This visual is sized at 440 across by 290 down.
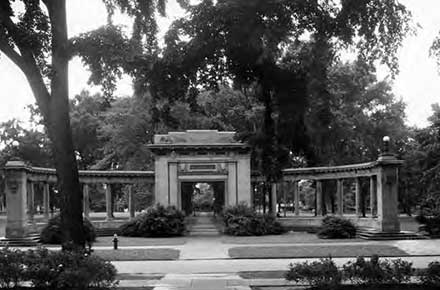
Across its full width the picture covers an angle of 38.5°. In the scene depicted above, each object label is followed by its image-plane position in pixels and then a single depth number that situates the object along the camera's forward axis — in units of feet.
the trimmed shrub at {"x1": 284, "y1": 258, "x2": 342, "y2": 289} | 45.39
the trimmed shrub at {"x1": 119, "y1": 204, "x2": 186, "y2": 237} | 119.44
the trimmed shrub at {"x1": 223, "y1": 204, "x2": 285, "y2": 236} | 120.37
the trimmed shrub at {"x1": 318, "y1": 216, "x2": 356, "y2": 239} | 111.04
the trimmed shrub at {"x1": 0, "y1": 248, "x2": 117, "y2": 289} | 43.98
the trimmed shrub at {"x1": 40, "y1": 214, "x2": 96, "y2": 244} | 105.50
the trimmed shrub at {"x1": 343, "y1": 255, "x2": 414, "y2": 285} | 46.55
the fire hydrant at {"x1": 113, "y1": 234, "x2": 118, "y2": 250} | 90.21
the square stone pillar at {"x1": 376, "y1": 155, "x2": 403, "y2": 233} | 109.40
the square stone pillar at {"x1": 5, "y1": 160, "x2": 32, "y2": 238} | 107.04
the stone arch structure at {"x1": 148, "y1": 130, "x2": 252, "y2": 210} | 130.52
